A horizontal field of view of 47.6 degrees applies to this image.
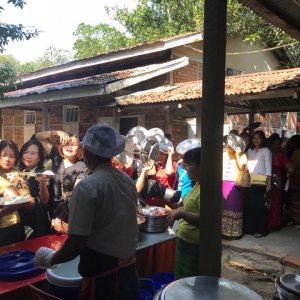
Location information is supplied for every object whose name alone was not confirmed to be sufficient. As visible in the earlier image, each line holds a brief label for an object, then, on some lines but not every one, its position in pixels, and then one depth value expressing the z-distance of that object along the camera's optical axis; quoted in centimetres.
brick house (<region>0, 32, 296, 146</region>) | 865
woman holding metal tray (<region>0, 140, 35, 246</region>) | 280
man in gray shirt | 173
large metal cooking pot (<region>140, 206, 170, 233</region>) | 326
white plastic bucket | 213
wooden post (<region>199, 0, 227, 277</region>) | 178
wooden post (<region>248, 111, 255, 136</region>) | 828
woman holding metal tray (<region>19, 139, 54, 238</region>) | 342
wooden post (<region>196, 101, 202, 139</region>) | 785
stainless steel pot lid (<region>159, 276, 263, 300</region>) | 150
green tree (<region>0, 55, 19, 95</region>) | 796
